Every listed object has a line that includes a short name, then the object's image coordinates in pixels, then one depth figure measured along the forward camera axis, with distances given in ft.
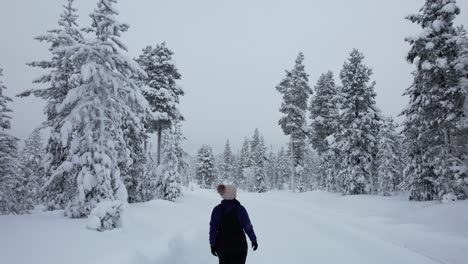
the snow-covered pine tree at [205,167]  261.44
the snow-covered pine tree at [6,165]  84.28
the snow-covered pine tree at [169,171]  102.47
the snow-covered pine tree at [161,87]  105.70
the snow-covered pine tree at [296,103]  142.00
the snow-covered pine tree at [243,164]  286.48
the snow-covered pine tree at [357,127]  110.73
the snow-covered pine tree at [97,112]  49.34
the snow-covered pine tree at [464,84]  61.31
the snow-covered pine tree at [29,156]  141.08
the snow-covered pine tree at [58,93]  53.11
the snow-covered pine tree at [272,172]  321.93
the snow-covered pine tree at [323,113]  140.77
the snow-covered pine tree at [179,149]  110.99
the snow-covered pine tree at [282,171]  306.31
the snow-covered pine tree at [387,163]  156.35
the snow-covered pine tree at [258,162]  229.45
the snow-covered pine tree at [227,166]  312.29
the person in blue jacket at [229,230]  22.38
